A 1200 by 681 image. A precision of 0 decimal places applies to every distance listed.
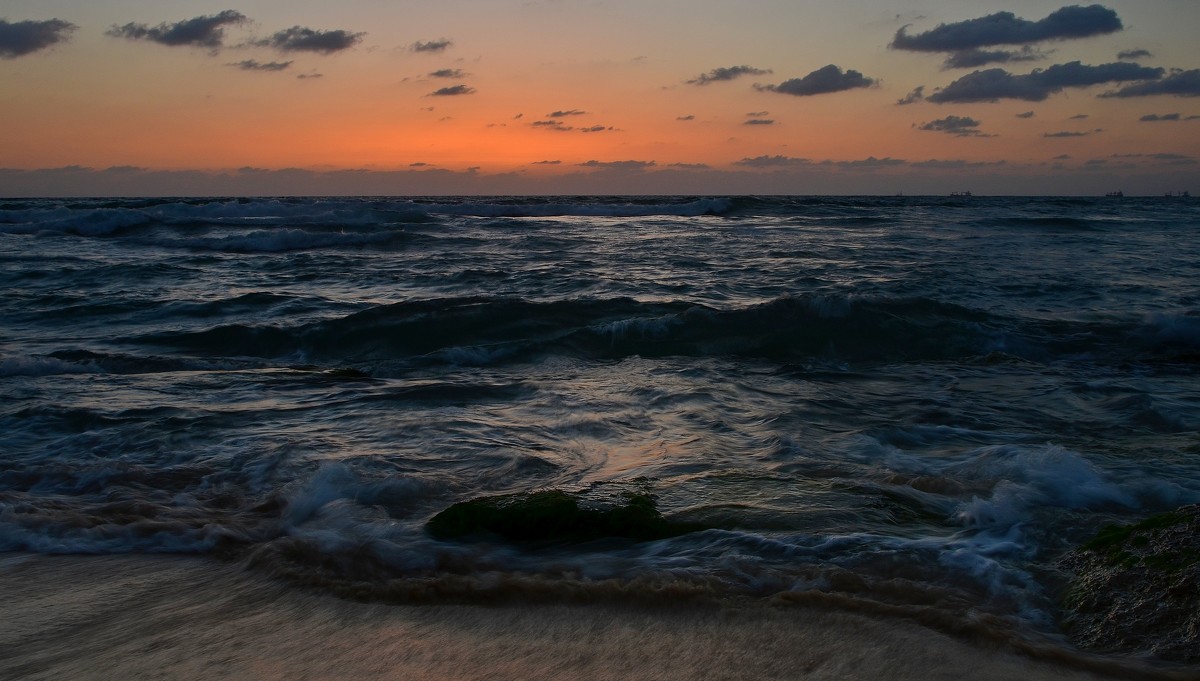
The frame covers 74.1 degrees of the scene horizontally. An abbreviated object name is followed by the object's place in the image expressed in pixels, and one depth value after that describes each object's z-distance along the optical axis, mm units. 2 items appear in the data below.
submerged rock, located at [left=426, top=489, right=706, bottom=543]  3695
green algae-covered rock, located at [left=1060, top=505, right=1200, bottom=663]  2635
